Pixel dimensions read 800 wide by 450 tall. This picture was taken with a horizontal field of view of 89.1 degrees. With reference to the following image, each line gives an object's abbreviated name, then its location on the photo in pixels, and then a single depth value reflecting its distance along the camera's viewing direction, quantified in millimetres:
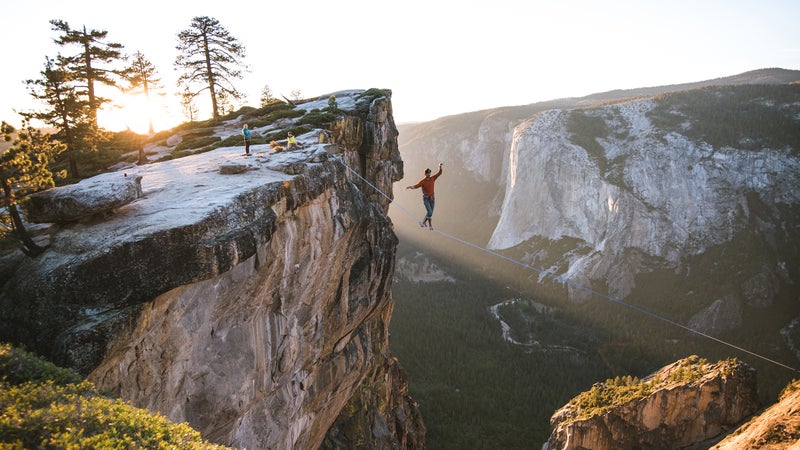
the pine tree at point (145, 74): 32188
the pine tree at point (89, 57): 23297
